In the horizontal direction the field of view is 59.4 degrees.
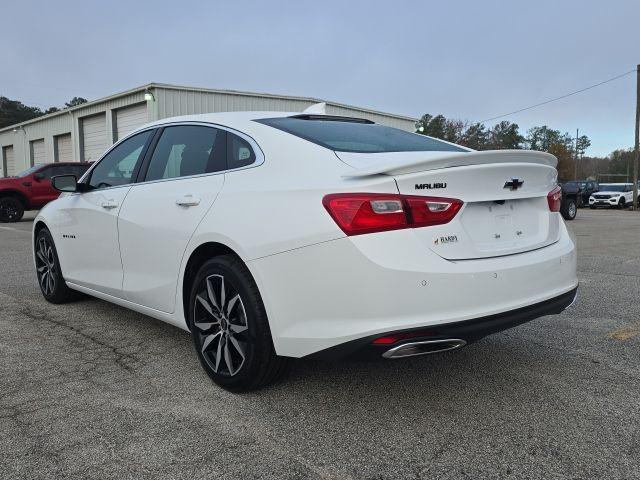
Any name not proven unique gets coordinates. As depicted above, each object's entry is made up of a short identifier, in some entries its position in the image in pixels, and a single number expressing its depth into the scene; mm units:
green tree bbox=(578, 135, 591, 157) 112875
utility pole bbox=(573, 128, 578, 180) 91312
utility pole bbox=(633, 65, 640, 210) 30609
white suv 30875
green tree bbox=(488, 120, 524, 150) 81438
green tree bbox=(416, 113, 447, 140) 70731
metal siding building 20844
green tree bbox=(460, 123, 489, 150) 69875
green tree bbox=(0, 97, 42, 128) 73250
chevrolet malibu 2439
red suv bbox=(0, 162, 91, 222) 16000
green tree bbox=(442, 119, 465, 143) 69619
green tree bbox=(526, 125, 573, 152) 106500
